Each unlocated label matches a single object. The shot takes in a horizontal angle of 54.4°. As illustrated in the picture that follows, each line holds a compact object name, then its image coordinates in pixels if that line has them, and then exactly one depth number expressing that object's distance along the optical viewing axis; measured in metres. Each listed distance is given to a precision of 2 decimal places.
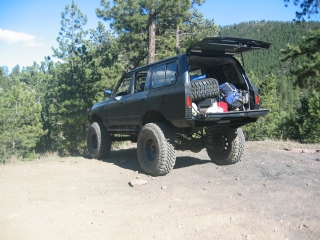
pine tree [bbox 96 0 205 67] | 17.41
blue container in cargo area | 5.79
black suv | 5.32
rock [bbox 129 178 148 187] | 5.36
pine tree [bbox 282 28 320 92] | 11.82
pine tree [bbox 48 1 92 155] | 25.97
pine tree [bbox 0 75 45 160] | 28.17
